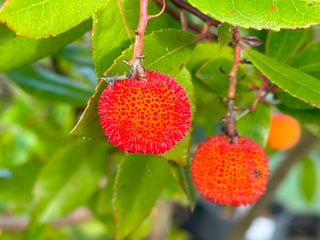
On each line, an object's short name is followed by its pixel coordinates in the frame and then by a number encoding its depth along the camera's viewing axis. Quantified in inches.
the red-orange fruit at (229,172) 7.6
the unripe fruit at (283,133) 16.1
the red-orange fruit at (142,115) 6.4
